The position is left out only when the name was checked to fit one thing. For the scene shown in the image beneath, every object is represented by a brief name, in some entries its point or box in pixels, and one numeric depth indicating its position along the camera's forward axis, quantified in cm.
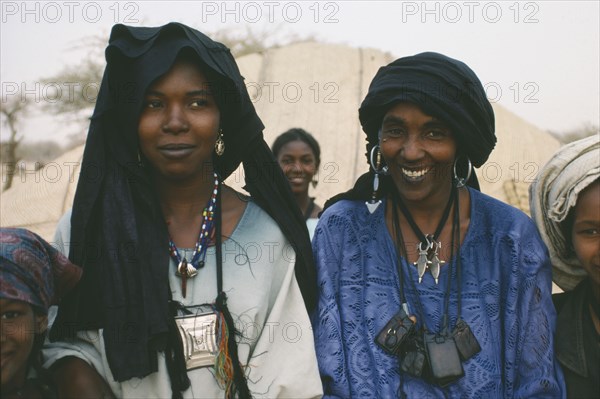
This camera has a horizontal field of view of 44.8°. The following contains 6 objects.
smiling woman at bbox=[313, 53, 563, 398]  243
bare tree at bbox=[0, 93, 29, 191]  907
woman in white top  227
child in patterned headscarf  205
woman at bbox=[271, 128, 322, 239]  537
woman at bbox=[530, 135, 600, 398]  237
